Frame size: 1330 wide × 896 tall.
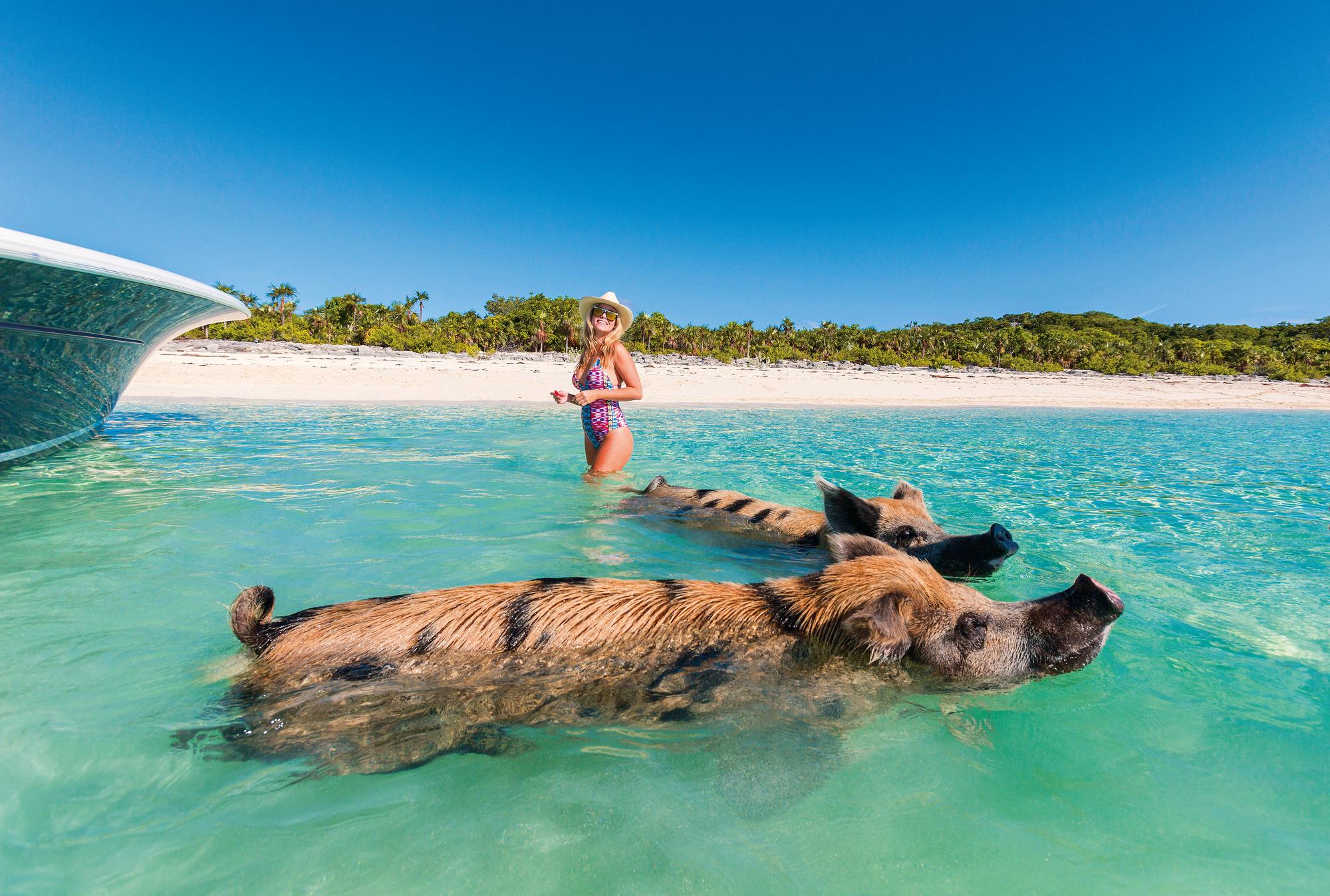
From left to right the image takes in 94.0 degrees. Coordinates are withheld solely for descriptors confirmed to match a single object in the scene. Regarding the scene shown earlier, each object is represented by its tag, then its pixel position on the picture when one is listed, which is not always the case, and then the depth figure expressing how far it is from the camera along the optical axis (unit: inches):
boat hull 242.4
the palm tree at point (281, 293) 3565.5
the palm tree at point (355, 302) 3024.1
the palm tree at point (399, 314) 3284.9
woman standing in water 286.5
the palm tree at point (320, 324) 2718.5
